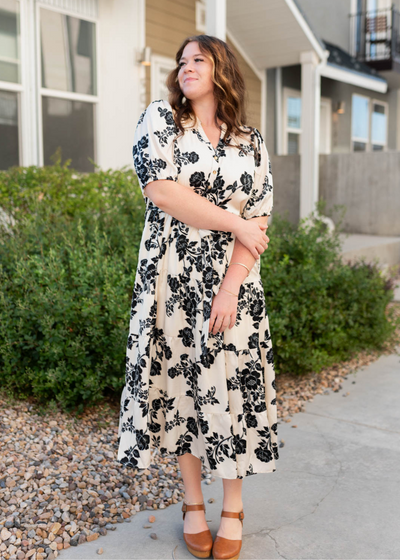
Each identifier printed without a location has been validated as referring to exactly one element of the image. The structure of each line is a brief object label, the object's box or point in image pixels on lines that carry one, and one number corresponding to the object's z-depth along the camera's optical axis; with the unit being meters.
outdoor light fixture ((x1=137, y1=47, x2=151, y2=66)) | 7.03
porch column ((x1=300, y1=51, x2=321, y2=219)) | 8.48
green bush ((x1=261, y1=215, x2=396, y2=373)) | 3.99
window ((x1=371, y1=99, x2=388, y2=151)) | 13.49
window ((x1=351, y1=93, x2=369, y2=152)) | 12.56
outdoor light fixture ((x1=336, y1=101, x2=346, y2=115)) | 11.78
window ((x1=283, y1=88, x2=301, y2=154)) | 10.05
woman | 1.94
